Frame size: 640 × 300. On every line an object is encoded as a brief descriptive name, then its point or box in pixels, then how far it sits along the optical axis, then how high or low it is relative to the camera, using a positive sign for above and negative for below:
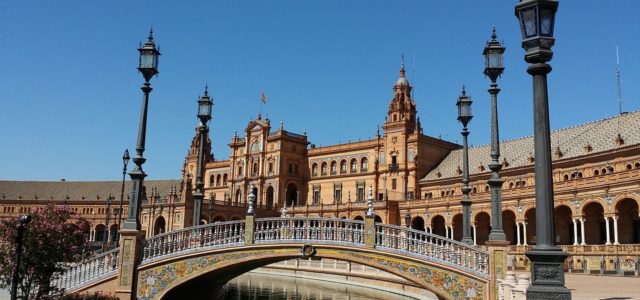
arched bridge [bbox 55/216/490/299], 16.76 -0.61
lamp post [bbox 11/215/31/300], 13.09 -0.47
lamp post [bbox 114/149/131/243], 31.47 +3.78
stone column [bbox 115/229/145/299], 17.30 -1.06
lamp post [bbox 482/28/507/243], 16.19 +3.24
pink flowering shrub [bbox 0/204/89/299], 15.28 -0.63
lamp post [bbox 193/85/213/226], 20.72 +3.54
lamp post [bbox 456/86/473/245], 19.41 +3.22
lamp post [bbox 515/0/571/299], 8.07 +1.33
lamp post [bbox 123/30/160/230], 17.00 +2.89
